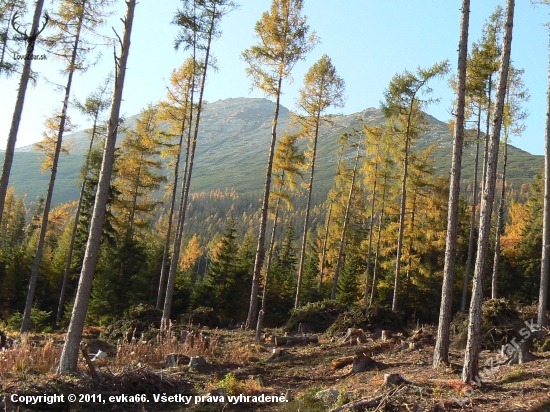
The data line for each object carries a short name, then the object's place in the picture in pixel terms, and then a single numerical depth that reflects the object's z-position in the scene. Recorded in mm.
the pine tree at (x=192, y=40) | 13875
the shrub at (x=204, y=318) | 16705
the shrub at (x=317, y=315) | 15422
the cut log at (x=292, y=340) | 12273
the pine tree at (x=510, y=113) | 17631
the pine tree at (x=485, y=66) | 16312
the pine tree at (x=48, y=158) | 14773
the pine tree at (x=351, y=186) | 22266
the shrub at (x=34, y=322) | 19616
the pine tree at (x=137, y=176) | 22531
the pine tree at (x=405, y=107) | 16672
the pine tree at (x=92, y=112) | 18578
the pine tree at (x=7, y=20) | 12523
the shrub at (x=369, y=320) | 13516
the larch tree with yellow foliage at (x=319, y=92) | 18562
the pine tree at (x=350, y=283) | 29734
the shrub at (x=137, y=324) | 13414
